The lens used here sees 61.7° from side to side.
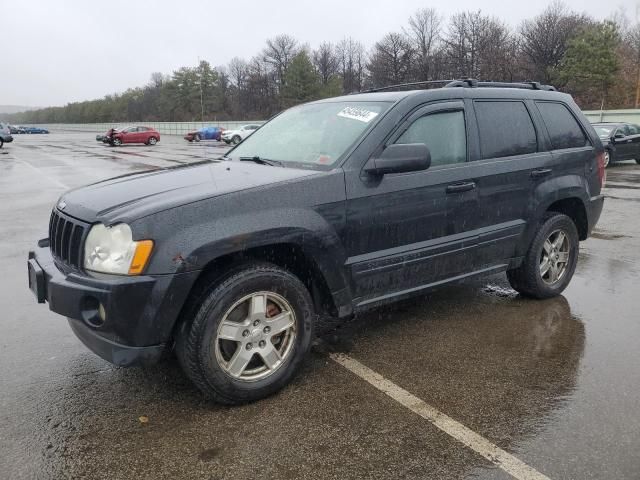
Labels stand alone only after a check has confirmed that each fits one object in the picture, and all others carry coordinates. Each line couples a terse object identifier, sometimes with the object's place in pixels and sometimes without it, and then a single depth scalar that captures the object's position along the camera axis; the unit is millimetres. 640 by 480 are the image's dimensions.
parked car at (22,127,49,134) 87688
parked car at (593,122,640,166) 18203
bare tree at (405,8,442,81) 73375
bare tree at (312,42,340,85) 87500
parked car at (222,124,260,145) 42059
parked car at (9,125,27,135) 83875
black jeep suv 2836
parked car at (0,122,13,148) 34650
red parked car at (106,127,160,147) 38656
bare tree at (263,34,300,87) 90375
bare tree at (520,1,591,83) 52625
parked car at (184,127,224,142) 48406
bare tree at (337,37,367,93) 85075
